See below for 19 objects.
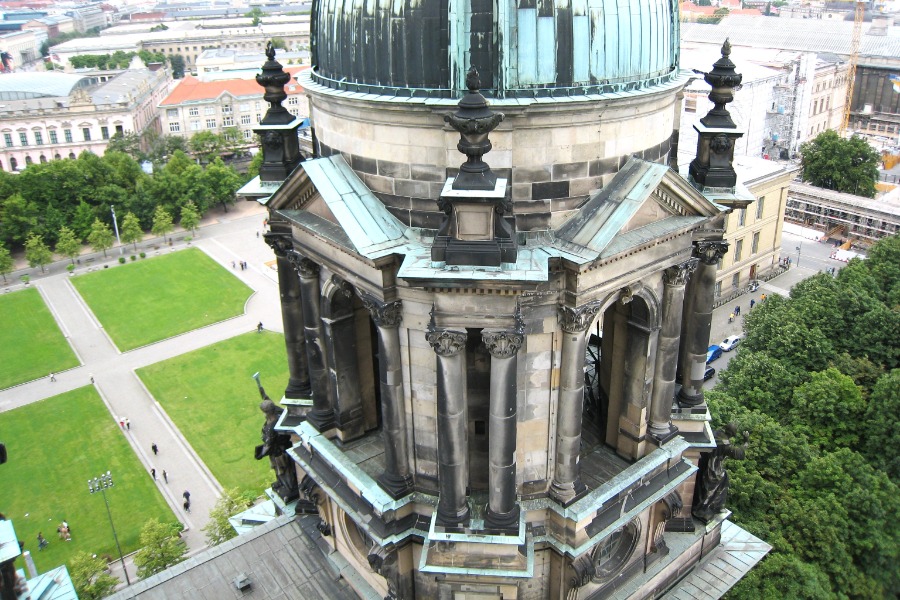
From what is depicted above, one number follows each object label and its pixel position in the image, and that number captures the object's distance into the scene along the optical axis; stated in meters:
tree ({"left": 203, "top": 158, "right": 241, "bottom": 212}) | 139.38
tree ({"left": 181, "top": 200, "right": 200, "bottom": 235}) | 127.12
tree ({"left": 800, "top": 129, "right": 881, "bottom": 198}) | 125.62
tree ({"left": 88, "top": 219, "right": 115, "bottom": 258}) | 119.41
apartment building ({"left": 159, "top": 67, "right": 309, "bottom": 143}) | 179.12
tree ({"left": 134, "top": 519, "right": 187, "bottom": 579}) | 51.26
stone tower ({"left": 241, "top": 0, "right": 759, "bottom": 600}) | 22.42
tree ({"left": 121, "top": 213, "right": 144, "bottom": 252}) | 121.97
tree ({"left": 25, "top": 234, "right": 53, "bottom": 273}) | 113.75
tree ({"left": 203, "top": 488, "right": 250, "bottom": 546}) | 54.53
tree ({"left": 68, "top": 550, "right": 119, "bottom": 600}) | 48.78
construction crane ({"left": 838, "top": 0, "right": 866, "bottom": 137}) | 179.25
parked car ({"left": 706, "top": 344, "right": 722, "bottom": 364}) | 83.88
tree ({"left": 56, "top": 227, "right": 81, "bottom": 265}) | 116.44
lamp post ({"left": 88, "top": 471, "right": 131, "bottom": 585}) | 62.02
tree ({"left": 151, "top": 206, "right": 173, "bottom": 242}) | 124.94
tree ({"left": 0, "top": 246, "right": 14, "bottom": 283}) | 111.56
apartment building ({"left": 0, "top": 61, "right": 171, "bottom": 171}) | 161.88
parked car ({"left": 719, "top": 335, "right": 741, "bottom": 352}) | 85.85
